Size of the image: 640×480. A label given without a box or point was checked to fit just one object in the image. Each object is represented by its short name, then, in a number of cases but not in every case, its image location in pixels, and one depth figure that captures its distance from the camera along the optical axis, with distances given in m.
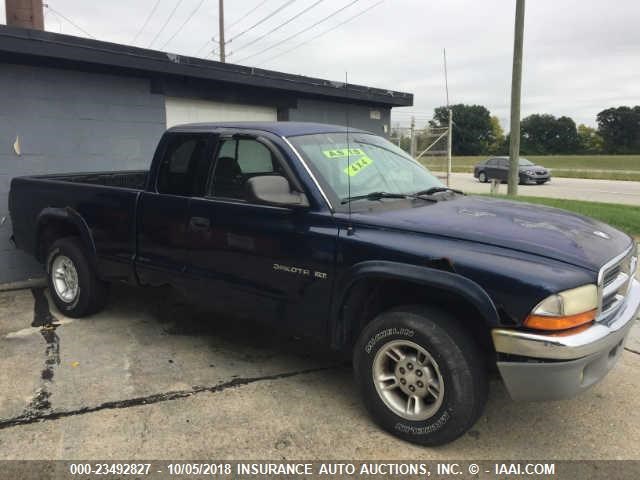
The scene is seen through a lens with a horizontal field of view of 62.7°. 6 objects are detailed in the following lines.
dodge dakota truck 2.67
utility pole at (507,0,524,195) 13.59
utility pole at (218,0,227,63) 28.11
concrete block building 6.25
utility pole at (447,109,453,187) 15.92
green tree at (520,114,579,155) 86.12
